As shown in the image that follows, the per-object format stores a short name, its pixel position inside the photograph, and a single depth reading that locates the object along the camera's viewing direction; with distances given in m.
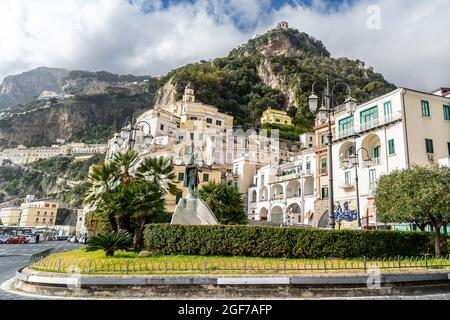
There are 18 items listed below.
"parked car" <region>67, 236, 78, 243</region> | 62.25
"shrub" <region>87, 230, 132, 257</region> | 14.40
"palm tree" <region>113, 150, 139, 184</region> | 21.28
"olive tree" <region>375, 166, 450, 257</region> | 17.39
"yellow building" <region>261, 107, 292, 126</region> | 89.81
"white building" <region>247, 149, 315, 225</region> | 47.84
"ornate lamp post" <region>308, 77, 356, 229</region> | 14.34
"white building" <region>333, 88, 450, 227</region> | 30.84
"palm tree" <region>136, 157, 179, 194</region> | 22.06
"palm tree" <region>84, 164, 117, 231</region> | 20.39
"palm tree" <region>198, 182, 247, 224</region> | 26.97
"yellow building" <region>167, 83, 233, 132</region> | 84.12
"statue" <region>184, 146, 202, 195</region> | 19.36
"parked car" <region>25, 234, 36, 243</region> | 57.64
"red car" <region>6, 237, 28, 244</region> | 53.38
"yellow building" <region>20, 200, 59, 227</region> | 106.38
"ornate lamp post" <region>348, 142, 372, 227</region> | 24.09
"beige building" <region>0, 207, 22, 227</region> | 114.74
